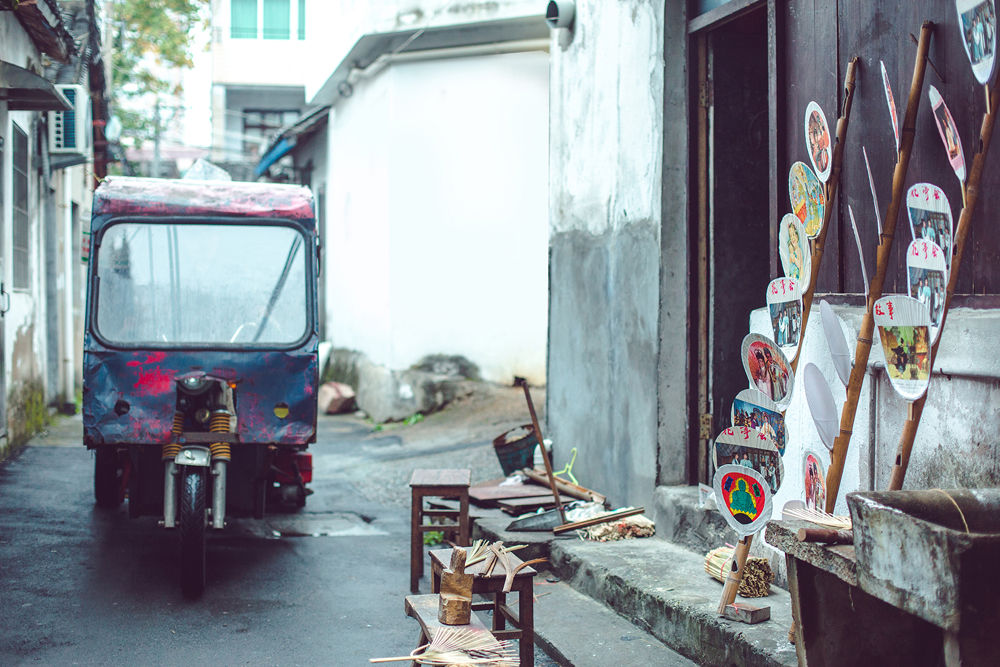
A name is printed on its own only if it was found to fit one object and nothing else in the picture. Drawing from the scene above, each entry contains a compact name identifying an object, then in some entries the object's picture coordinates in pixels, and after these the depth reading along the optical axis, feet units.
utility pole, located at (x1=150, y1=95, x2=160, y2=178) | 86.12
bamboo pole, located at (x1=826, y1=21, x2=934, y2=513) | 11.98
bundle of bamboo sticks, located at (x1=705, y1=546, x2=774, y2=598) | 15.55
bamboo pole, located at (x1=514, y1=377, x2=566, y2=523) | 21.67
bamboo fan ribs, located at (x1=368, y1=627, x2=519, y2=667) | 11.58
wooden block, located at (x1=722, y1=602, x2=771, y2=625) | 14.34
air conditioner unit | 40.63
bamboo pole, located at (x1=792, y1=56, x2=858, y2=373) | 13.33
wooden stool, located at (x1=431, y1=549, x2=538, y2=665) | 13.83
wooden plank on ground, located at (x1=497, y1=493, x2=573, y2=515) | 23.39
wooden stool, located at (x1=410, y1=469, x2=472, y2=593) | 20.67
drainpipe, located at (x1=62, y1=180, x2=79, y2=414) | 48.24
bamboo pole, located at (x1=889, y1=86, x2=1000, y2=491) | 10.77
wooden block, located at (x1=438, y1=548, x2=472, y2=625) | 12.75
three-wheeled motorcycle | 20.39
